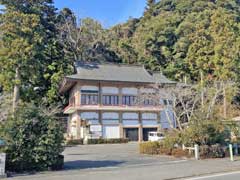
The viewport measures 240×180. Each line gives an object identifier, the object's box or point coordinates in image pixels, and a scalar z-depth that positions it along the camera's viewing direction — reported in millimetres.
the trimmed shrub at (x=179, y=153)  19873
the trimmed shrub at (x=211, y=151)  19355
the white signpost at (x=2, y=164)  12711
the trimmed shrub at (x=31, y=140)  14008
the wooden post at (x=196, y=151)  18948
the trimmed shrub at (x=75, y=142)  38375
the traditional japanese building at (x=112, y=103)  41594
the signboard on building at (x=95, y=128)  41219
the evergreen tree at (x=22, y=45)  31688
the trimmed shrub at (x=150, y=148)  22328
